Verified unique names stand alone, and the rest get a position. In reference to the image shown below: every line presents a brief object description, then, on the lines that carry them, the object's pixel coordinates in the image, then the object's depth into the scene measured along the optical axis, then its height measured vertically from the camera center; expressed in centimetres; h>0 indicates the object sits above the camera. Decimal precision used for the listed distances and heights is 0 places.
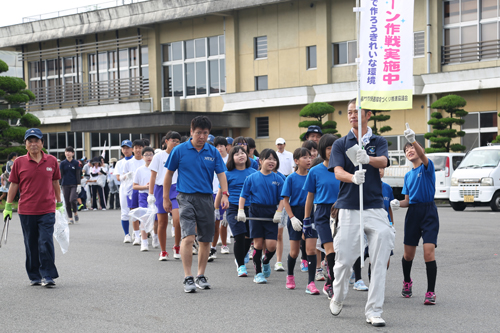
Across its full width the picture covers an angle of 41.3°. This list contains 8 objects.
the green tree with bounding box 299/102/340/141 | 3083 +130
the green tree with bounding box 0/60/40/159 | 2903 +138
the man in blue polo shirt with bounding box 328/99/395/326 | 607 -73
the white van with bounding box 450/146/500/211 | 1997 -136
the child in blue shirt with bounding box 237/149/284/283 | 878 -83
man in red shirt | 854 -79
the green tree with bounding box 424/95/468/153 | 2683 +58
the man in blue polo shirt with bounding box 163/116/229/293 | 824 -62
